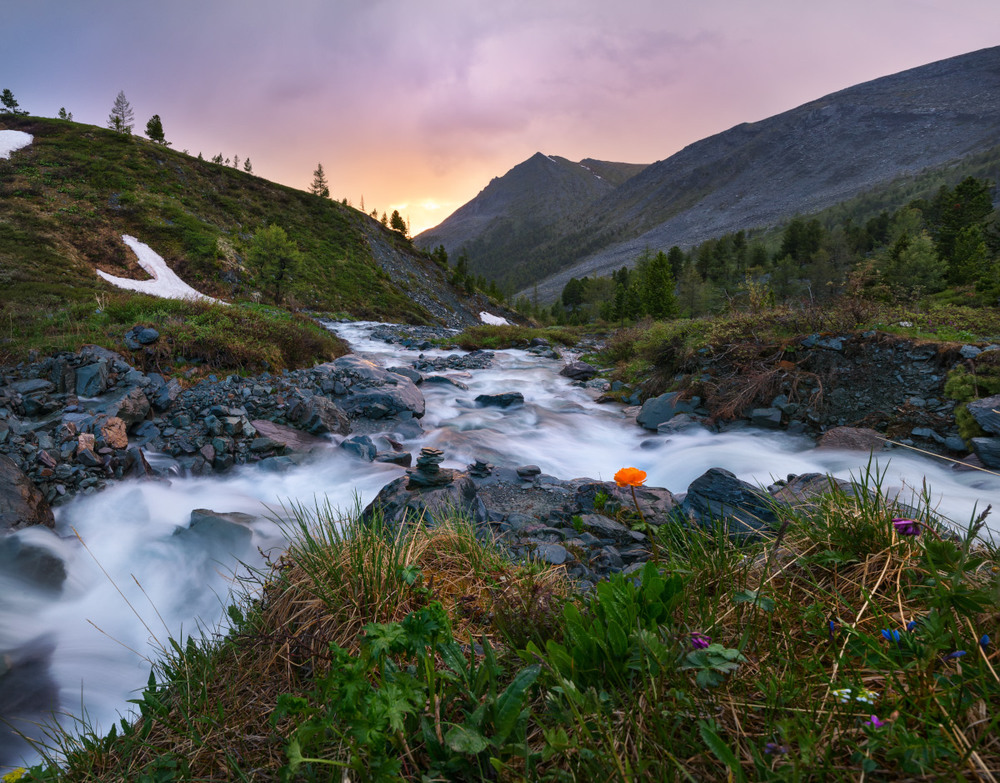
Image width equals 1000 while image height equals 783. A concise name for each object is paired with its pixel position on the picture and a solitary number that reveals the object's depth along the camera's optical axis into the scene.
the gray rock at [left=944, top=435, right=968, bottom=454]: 5.97
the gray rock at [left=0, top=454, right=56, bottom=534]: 4.76
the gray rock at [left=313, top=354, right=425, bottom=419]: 9.73
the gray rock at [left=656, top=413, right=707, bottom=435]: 8.72
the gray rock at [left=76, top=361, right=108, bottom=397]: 7.38
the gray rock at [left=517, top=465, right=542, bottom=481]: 6.27
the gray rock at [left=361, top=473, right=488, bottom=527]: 4.15
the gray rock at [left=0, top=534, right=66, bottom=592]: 4.42
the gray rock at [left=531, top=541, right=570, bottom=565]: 3.37
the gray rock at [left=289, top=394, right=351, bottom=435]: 8.38
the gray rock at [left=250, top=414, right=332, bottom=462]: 7.68
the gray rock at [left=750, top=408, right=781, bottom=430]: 8.01
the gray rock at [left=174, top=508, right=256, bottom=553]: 4.96
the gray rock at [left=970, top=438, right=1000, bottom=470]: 5.40
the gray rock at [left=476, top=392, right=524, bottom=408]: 12.39
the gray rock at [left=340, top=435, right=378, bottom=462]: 7.70
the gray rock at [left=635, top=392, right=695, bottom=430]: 9.44
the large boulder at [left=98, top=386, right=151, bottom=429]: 6.99
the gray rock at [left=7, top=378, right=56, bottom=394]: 6.97
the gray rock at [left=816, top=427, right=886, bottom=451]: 6.55
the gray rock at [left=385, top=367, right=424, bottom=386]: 13.67
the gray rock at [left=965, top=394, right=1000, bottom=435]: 5.59
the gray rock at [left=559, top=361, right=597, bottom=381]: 16.95
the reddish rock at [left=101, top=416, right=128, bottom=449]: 6.31
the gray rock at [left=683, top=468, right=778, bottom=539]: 4.29
